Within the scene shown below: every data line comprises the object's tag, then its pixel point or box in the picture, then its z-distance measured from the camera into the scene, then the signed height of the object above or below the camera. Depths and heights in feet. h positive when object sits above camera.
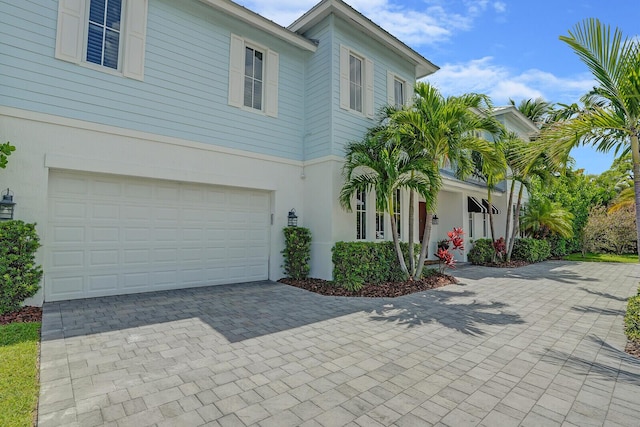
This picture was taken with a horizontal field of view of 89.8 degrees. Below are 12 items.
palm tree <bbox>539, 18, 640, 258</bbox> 17.46 +7.86
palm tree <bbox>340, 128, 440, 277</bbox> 26.61 +5.31
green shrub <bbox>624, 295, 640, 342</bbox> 15.66 -4.36
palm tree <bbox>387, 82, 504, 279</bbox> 26.43 +8.70
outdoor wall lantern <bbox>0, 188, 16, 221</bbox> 18.58 +1.12
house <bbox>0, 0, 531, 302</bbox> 20.26 +7.61
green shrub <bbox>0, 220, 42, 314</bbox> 17.80 -2.22
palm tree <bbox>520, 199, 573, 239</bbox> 53.83 +2.79
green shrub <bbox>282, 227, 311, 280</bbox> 30.04 -1.85
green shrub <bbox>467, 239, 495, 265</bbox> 46.37 -2.72
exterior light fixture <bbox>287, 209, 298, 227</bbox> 31.22 +1.09
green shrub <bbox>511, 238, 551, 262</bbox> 50.80 -2.56
